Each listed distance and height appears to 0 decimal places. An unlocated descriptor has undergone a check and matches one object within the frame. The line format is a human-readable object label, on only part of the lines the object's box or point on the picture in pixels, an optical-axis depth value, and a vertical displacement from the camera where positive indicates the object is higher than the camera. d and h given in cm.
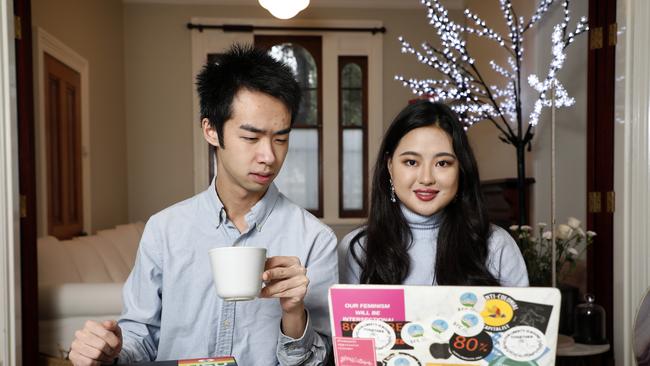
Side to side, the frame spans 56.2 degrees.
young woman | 150 -14
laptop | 81 -21
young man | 131 -16
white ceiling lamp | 390 +104
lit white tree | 304 +43
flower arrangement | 256 -37
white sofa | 249 -53
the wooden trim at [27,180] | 226 -4
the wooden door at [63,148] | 372 +14
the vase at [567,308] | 271 -65
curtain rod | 595 +138
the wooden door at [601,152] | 233 +5
